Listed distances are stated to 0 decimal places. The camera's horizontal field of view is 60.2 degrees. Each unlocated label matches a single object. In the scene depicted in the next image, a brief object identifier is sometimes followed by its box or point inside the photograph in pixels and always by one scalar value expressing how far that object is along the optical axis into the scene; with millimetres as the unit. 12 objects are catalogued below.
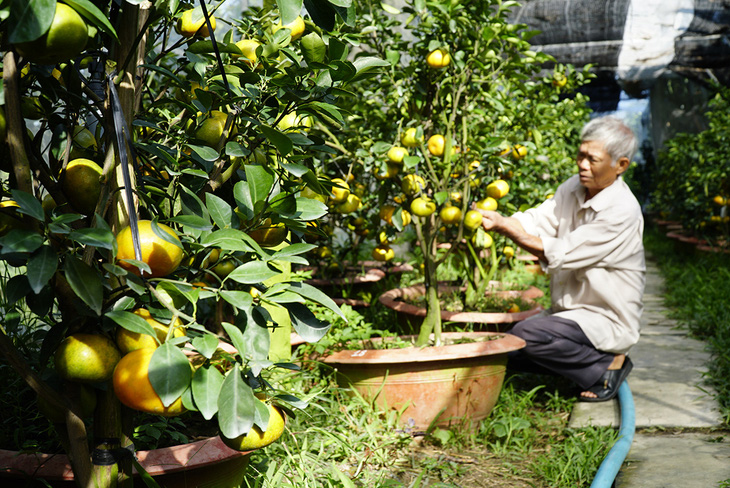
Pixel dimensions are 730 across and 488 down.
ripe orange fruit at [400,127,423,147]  2064
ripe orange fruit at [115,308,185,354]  863
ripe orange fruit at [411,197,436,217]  2184
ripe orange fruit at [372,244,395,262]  3057
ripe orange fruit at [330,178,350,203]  2010
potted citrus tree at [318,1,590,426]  2127
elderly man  2506
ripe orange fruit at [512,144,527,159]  2543
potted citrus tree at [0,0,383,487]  745
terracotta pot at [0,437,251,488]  1142
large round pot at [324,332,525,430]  2105
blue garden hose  1729
